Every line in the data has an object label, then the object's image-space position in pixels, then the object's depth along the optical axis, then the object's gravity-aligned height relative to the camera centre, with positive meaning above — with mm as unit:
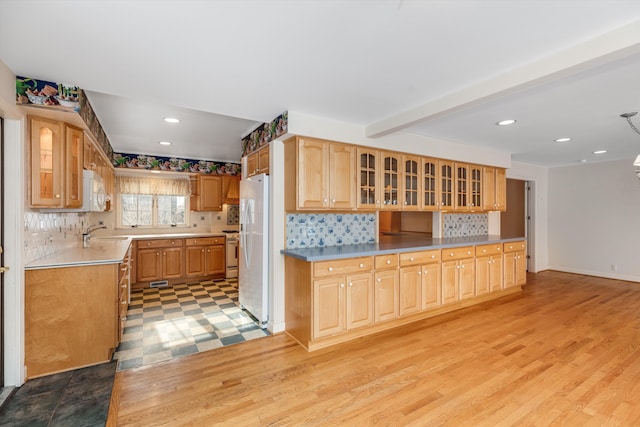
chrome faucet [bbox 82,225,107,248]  3761 -339
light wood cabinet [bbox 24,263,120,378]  2361 -855
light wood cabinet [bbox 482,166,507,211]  4867 +406
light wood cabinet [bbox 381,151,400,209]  3693 +420
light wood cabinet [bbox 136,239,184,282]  5109 -805
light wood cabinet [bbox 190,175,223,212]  6059 +407
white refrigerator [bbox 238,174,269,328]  3330 -399
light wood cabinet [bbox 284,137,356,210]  3098 +413
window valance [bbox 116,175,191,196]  5625 +534
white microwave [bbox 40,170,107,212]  2930 +216
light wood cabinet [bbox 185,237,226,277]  5520 -807
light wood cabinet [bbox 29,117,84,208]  2436 +422
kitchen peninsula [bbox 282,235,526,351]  2877 -789
